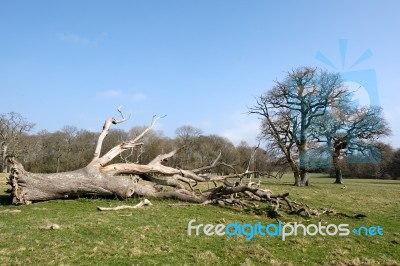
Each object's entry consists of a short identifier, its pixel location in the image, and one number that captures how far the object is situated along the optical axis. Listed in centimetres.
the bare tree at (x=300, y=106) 3231
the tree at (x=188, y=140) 5544
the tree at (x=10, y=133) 4750
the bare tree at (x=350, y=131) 3444
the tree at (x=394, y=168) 6981
